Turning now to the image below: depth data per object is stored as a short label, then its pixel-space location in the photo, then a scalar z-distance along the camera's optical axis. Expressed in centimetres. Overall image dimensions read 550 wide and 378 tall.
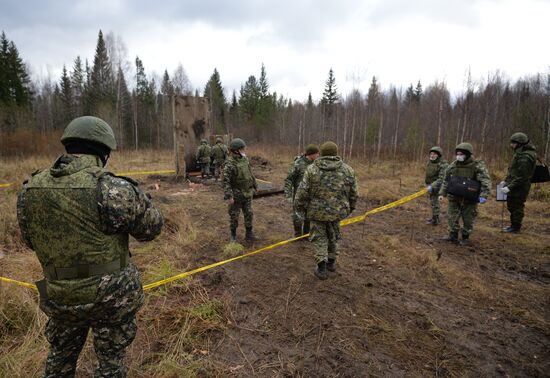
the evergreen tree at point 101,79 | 2916
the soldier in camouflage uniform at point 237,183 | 534
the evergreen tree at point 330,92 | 3819
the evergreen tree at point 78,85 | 3253
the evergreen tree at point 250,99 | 4316
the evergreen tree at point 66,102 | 3356
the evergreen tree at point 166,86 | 3922
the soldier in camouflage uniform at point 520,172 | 577
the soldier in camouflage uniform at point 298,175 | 505
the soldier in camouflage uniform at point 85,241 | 174
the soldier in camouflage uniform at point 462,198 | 522
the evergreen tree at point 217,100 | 3868
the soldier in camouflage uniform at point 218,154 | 1216
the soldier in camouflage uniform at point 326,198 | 398
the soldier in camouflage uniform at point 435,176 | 658
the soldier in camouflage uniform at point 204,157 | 1187
